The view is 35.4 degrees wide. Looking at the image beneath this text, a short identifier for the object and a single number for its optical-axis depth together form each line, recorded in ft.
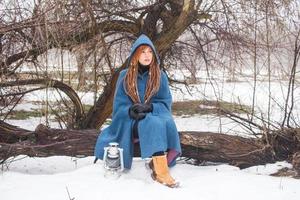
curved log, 20.02
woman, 12.76
